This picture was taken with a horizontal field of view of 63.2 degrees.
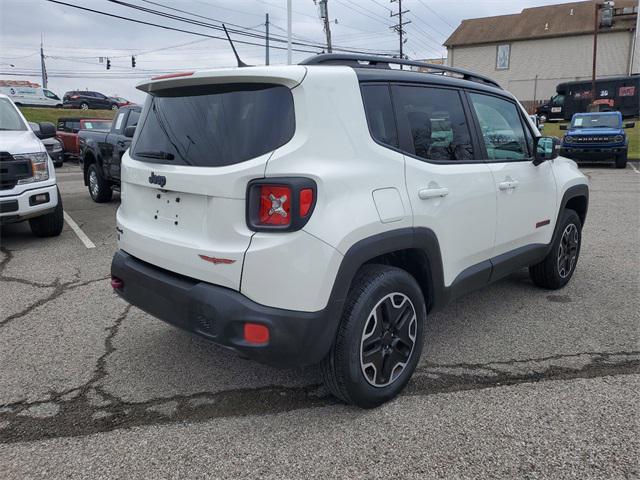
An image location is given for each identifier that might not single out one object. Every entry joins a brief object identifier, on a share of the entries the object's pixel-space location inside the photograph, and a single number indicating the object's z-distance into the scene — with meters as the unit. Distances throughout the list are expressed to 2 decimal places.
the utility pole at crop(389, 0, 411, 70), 47.38
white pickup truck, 6.02
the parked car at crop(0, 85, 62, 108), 37.70
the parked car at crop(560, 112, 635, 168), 17.05
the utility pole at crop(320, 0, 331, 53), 29.16
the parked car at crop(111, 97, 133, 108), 41.62
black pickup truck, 9.16
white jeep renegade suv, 2.44
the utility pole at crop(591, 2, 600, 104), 31.46
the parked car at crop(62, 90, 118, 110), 38.19
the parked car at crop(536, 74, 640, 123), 31.66
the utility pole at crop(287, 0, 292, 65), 20.43
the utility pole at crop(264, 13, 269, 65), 27.38
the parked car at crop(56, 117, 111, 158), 18.39
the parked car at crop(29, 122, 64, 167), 15.01
